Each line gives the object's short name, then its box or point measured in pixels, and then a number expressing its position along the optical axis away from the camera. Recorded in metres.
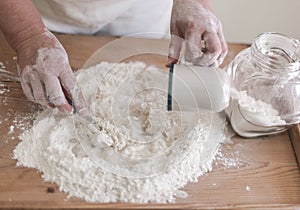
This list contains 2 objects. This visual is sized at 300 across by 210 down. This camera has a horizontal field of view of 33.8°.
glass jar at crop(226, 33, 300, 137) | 0.71
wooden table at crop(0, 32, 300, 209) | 0.63
